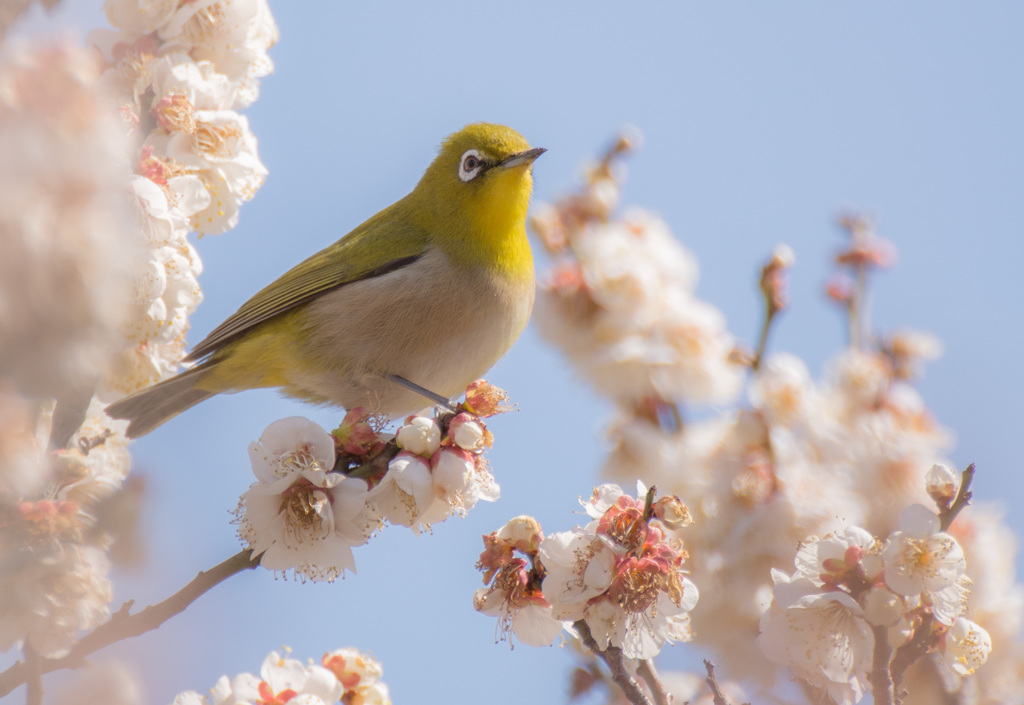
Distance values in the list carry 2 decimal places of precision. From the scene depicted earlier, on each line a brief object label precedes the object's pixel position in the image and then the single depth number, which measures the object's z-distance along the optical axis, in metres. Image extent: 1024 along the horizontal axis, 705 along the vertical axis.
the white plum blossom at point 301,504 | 5.54
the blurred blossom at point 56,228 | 2.12
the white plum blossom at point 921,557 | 5.08
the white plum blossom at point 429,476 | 5.62
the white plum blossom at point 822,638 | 5.25
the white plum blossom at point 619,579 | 5.17
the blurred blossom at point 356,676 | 6.18
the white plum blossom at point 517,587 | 5.49
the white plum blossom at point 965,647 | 5.40
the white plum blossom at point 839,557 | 5.31
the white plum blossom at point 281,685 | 5.80
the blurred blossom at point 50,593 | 2.69
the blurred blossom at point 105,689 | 2.67
